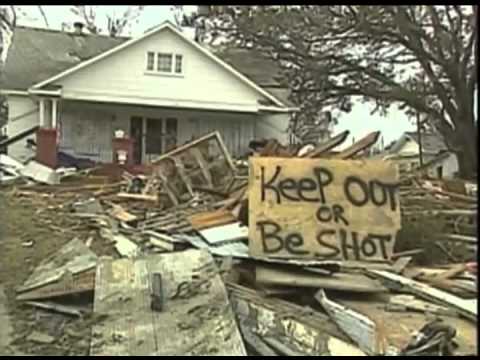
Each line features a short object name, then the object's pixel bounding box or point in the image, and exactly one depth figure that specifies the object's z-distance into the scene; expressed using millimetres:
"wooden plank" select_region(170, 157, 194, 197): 9790
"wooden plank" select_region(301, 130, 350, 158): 6830
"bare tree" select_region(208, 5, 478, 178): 16578
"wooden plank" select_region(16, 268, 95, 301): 5242
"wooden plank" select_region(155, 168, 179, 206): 9719
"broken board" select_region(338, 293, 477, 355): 4207
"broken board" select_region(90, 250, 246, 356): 4004
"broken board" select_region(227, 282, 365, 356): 4105
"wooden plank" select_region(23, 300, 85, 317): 5023
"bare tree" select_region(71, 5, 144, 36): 25906
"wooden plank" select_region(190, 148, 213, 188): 9867
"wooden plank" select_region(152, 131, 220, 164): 10388
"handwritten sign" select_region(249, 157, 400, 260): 5672
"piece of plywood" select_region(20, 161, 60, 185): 13711
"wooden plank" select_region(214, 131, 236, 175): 10052
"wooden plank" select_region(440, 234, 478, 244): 7242
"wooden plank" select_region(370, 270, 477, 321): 4998
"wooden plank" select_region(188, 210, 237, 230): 7117
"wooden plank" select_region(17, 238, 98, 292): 5553
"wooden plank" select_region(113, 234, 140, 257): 6680
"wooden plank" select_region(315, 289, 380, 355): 4156
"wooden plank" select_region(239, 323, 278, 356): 4230
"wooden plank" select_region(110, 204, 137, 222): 8906
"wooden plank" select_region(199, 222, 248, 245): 6430
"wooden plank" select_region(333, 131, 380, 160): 6559
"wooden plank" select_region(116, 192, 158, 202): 10398
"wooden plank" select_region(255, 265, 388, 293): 5211
